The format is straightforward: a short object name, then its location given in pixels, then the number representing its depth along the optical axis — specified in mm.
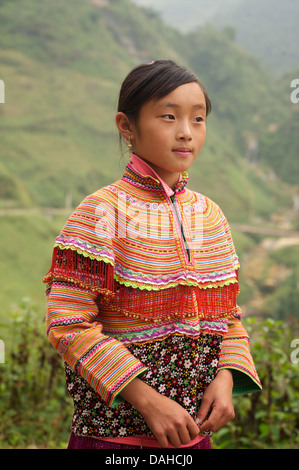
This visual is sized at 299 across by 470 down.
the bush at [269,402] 2156
